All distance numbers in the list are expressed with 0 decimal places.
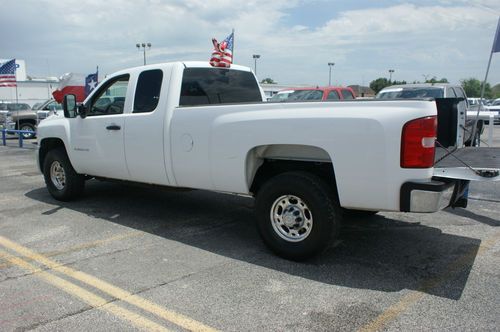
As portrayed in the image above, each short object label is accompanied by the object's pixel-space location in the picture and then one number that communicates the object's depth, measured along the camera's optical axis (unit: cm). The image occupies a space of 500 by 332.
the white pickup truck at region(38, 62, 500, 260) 391
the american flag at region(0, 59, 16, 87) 1997
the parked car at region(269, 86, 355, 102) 1432
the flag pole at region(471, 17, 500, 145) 493
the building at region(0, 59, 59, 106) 6544
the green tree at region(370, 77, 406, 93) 7815
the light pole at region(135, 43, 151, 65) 4628
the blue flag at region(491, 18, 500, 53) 502
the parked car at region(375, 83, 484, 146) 1224
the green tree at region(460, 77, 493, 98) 8050
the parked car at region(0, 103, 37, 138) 2233
